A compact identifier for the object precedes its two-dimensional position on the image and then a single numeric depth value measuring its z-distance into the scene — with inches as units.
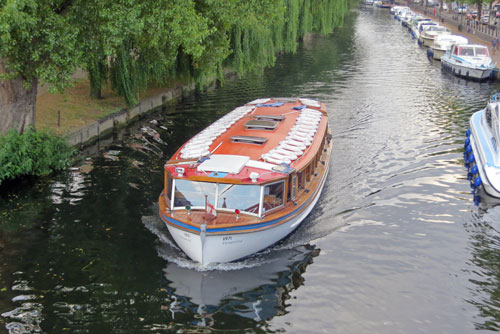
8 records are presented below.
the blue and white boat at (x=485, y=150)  854.9
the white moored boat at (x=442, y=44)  2067.7
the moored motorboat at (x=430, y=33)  2396.7
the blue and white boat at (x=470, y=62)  1697.8
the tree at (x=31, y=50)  716.3
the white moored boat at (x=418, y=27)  2667.3
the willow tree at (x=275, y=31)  1347.2
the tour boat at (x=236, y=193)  625.6
